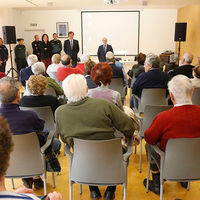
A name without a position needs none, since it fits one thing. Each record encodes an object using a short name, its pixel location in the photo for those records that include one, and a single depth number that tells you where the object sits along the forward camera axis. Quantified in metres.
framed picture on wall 11.52
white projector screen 11.30
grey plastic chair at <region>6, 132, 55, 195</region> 2.12
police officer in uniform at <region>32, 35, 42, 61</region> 10.26
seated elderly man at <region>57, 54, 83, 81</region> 4.82
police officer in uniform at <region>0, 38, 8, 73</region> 8.83
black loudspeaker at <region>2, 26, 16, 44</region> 8.64
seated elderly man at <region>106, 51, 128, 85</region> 4.92
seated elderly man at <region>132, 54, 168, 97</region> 3.88
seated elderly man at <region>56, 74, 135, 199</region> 2.13
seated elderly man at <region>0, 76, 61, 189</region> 2.21
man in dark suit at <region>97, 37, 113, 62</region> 9.24
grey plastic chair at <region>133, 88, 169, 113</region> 3.72
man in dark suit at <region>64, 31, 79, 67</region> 9.97
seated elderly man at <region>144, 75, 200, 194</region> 2.07
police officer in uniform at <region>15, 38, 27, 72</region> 9.85
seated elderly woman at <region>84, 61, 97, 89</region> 4.28
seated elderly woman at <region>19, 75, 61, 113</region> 2.86
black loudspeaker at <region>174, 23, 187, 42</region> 9.33
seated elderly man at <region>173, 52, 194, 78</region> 4.71
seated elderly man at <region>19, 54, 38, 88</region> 4.81
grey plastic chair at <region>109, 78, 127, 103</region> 4.73
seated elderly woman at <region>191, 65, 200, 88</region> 3.93
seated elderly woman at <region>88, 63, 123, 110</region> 2.82
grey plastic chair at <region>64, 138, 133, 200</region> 1.93
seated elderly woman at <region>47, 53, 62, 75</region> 5.42
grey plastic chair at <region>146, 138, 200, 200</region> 1.99
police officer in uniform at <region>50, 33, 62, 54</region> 10.66
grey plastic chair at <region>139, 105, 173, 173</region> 2.81
